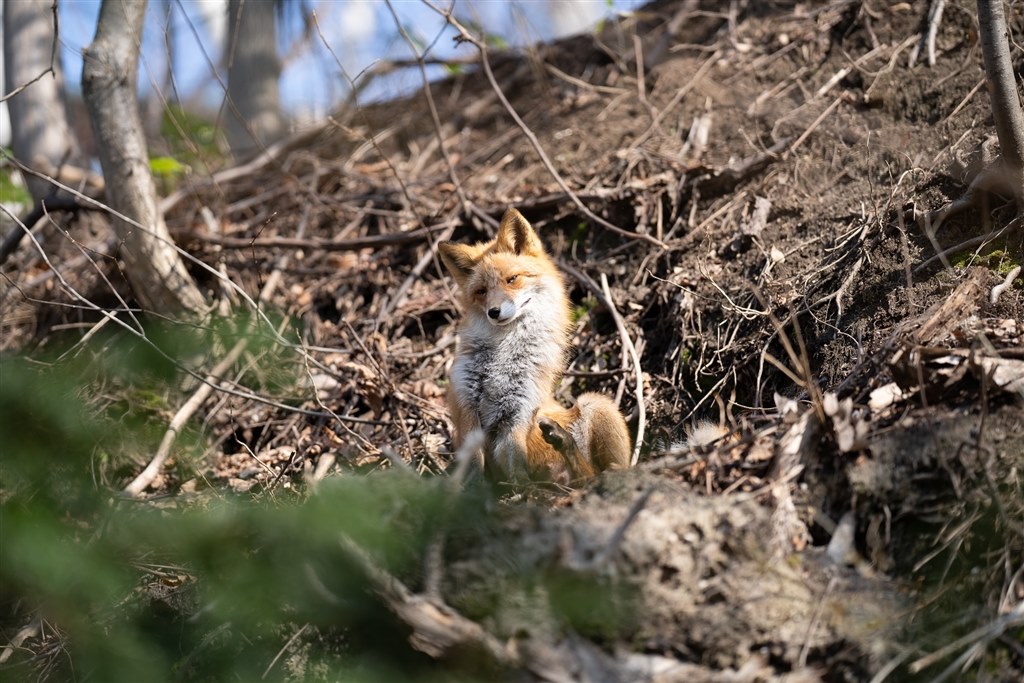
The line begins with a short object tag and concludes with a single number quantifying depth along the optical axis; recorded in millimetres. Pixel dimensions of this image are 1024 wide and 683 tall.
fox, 10867
